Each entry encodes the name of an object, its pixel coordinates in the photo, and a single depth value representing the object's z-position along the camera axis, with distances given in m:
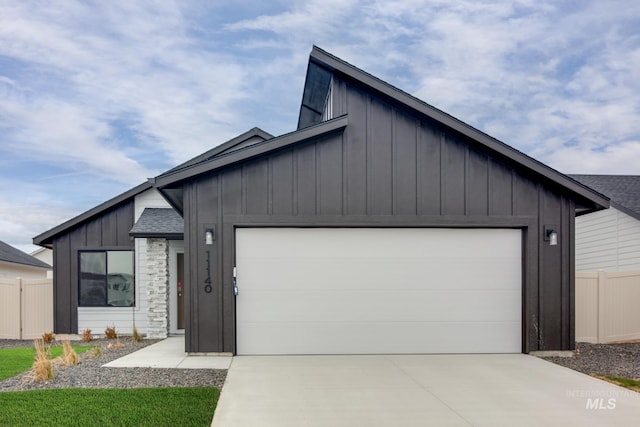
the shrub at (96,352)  8.27
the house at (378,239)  7.95
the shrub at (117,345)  9.58
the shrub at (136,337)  10.61
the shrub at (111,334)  11.38
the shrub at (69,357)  7.38
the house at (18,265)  17.28
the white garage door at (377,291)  8.02
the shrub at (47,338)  11.07
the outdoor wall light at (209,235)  7.88
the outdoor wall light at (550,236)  8.27
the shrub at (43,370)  6.27
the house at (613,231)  12.73
